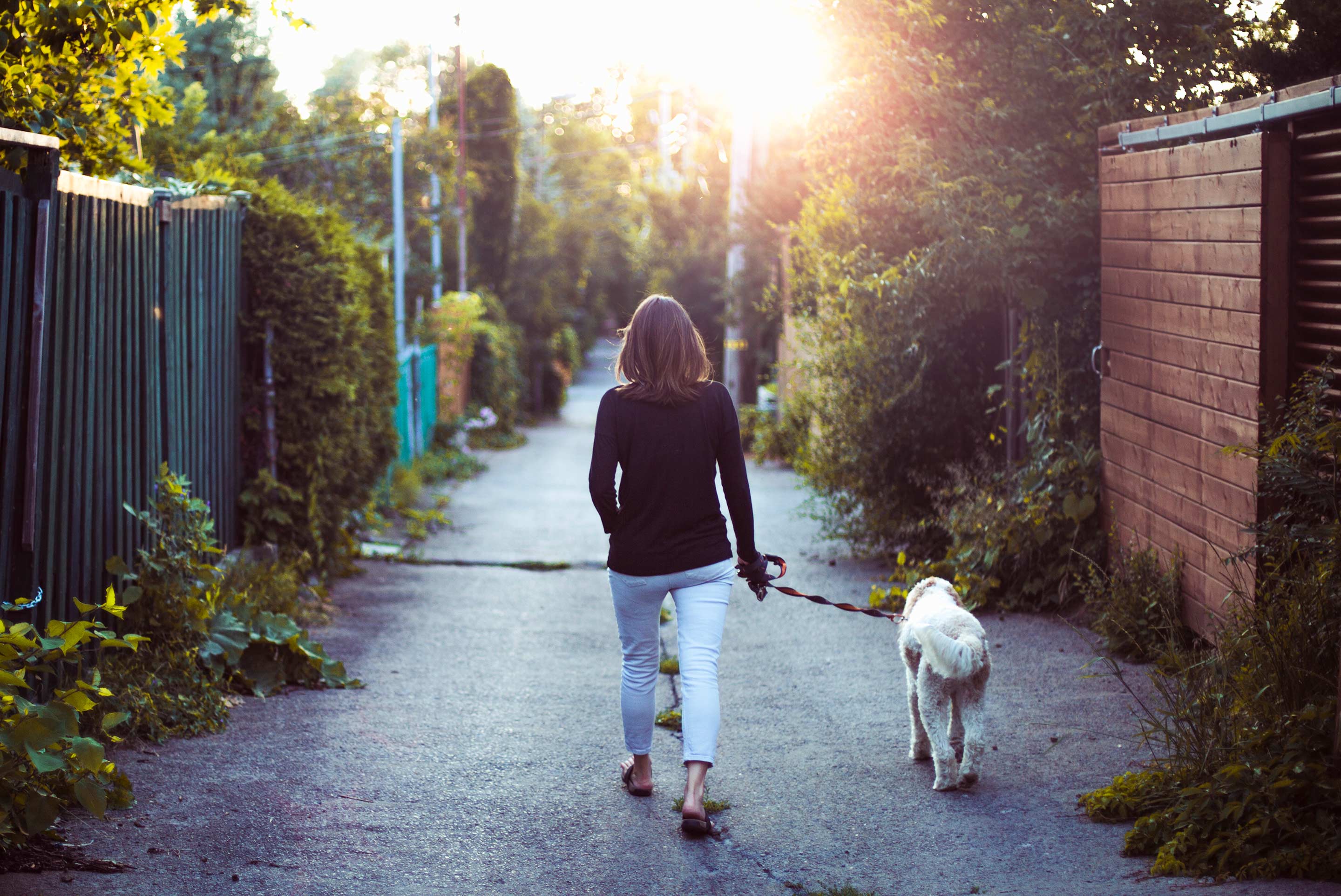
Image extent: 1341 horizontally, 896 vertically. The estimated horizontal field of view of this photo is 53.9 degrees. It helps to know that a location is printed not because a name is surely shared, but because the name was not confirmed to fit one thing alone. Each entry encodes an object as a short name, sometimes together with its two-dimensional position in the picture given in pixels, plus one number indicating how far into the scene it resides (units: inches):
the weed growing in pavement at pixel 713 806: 187.9
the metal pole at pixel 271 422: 323.9
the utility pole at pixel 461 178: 997.6
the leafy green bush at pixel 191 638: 217.2
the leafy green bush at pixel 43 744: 146.2
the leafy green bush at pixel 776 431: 503.5
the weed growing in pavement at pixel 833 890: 155.8
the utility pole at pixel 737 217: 885.8
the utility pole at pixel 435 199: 927.0
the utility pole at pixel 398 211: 743.1
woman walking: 180.5
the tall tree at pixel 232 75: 737.0
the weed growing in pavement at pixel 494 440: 913.5
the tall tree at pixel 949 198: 314.8
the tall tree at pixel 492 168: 1132.5
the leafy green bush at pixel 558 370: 1242.5
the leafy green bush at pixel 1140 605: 257.0
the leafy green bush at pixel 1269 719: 151.8
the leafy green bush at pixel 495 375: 996.6
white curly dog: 185.9
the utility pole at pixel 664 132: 1357.0
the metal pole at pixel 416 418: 697.0
